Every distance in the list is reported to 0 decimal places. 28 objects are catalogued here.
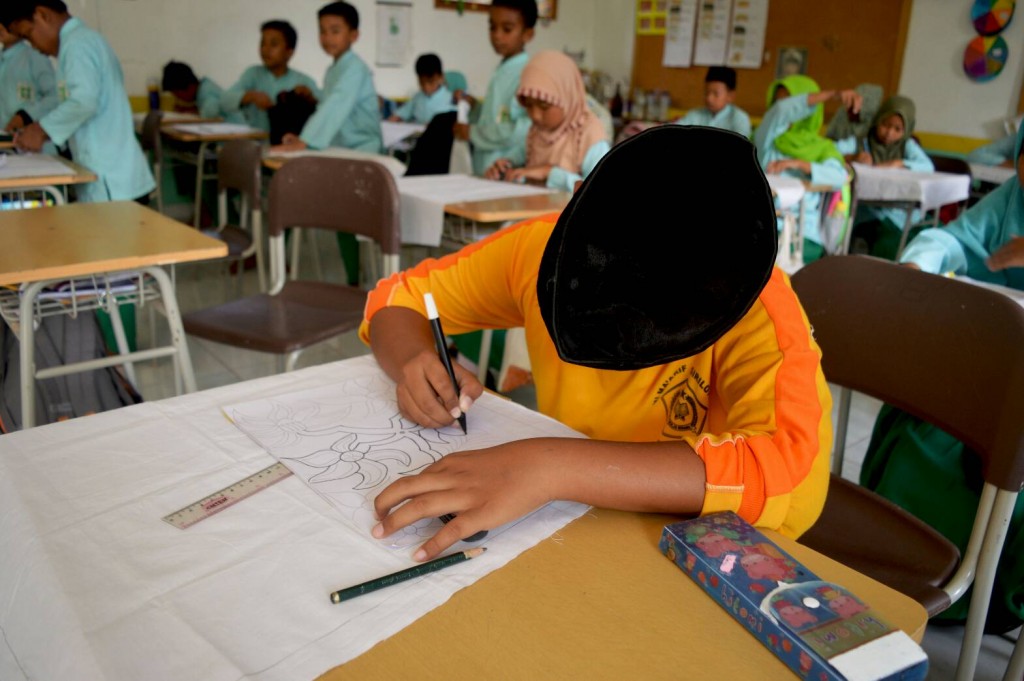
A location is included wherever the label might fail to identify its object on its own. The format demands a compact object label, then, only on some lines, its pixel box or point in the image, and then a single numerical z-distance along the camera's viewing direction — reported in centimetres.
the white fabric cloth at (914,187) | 417
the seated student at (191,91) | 533
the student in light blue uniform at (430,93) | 591
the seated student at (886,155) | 455
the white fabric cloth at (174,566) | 49
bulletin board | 538
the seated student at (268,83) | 505
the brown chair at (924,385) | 98
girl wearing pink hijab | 285
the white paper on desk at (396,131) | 514
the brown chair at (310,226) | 191
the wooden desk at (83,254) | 148
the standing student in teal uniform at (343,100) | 391
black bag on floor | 182
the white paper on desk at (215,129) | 445
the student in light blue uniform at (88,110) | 287
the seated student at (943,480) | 129
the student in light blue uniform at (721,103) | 484
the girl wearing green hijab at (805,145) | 404
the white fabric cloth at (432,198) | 251
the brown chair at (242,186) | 270
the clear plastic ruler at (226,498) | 64
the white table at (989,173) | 451
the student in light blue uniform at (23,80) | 405
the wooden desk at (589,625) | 49
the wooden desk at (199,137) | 421
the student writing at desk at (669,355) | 61
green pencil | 55
